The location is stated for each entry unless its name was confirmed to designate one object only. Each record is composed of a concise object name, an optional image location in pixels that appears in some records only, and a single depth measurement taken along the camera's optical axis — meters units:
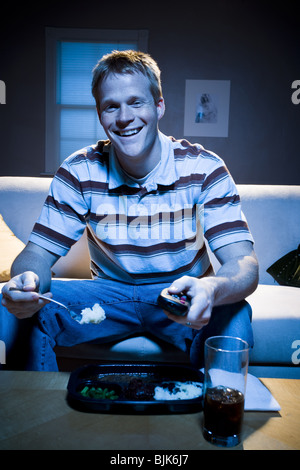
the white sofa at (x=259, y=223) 1.84
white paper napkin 0.87
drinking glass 0.76
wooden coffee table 0.75
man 1.39
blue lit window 4.60
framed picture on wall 4.69
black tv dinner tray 0.84
